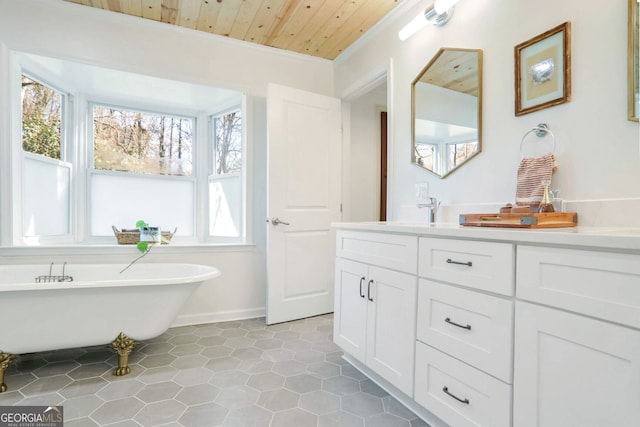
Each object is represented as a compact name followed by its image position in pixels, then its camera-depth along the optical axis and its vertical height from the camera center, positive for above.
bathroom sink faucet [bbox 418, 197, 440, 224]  2.06 +0.04
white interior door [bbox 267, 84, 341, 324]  2.84 +0.10
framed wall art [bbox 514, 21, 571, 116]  1.45 +0.66
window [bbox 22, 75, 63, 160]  2.58 +0.74
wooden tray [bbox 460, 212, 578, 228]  1.17 -0.03
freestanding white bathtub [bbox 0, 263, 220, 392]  1.75 -0.57
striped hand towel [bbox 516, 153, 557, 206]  1.47 +0.16
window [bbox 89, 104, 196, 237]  3.05 +0.38
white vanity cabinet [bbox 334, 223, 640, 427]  0.84 -0.37
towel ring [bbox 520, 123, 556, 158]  1.51 +0.38
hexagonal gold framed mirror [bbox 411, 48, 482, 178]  1.89 +0.64
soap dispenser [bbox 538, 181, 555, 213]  1.42 +0.05
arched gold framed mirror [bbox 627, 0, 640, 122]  1.24 +0.58
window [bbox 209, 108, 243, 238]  3.25 +0.32
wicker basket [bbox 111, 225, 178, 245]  2.75 -0.22
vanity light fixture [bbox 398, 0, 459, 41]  1.95 +1.21
